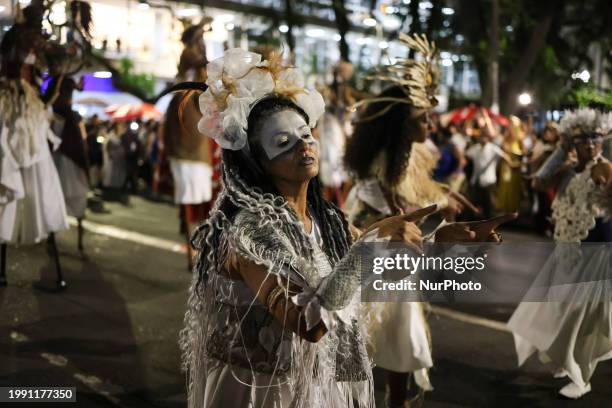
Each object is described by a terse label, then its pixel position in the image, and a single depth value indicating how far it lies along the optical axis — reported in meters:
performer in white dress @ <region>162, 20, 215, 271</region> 8.77
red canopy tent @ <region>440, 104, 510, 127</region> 15.78
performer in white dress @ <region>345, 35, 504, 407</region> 4.79
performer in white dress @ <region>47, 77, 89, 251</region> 7.75
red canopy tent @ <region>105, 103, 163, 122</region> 19.59
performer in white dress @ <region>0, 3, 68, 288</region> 6.44
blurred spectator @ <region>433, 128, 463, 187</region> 13.18
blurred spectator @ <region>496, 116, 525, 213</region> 14.65
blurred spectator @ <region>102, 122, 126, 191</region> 14.85
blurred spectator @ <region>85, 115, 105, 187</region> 9.36
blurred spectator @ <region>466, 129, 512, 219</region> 14.24
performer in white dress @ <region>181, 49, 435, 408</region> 2.60
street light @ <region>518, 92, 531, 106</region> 14.71
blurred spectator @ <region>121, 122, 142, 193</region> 16.69
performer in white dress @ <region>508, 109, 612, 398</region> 5.03
